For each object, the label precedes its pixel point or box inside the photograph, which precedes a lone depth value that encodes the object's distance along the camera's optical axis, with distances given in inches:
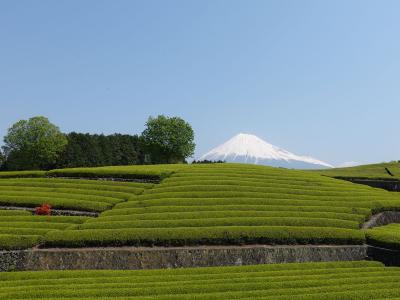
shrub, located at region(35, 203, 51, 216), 1357.0
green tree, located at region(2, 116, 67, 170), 3671.3
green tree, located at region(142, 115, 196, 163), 3580.2
